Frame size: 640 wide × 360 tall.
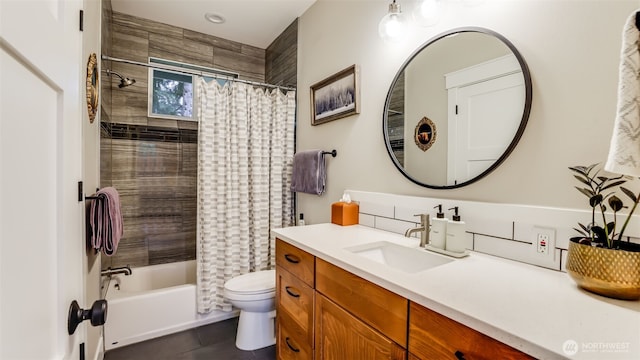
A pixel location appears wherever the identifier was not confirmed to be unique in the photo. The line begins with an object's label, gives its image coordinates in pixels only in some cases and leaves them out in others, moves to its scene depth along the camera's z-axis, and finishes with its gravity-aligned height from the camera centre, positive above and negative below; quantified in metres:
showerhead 2.26 +0.77
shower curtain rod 2.08 +0.81
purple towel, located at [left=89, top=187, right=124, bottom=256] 1.28 -0.22
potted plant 0.73 -0.19
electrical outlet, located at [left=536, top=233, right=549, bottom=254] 1.01 -0.23
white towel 0.70 +0.17
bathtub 2.00 -1.03
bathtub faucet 2.18 -0.77
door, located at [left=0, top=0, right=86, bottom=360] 0.41 -0.01
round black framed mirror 1.15 +0.34
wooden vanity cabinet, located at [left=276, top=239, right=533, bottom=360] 0.74 -0.50
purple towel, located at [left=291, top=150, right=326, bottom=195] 2.14 +0.03
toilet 1.89 -0.91
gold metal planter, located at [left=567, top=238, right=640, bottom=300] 0.72 -0.24
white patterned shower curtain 2.27 -0.03
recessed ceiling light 2.51 +1.42
